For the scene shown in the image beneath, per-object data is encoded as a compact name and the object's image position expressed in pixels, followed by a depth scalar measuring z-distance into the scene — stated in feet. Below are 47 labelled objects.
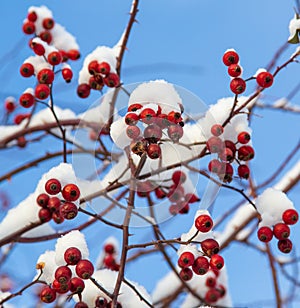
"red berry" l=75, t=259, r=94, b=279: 1.93
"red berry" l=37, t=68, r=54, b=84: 2.31
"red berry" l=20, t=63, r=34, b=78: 2.38
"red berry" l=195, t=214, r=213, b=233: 1.95
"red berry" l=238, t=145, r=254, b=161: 2.19
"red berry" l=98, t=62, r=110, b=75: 2.37
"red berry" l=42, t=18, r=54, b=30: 2.65
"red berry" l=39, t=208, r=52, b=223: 2.17
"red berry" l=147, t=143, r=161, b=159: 1.93
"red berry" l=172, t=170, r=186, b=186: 2.31
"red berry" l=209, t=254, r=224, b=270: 1.95
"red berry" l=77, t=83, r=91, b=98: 2.41
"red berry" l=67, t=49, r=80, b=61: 2.61
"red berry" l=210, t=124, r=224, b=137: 2.15
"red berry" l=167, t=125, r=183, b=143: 1.98
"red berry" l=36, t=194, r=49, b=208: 2.14
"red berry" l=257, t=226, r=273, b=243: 2.09
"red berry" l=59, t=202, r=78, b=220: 1.99
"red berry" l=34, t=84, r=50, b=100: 2.31
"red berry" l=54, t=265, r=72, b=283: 1.93
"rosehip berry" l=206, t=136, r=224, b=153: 2.15
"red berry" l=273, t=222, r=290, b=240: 2.09
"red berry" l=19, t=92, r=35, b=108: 2.36
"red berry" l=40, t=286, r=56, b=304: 1.97
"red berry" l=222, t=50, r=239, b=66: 2.14
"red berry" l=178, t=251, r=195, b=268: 1.96
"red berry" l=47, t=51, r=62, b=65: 2.35
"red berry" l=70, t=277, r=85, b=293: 1.94
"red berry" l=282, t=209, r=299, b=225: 2.11
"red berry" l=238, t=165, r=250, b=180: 2.21
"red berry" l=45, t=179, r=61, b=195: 2.04
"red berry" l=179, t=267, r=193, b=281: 2.03
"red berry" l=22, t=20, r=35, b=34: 2.64
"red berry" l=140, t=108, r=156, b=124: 1.96
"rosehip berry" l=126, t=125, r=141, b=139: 1.95
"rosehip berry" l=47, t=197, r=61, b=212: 2.09
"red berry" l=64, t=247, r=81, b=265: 1.94
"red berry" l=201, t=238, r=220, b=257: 1.95
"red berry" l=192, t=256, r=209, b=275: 1.97
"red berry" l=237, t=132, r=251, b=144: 2.19
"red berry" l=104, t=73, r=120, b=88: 2.37
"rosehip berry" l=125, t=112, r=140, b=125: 1.97
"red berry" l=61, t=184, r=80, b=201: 2.01
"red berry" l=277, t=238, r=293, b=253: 2.09
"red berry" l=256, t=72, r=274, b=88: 2.15
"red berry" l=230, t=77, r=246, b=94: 2.12
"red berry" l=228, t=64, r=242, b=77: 2.12
